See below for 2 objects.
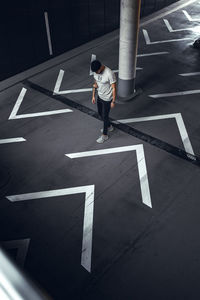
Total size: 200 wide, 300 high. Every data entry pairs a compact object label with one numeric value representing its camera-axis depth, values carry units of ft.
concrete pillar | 21.99
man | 18.69
